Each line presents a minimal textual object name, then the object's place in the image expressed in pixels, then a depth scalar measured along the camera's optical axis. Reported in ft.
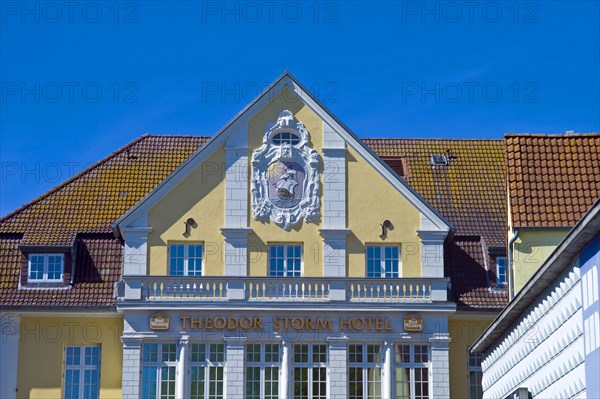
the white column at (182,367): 156.87
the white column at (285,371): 157.48
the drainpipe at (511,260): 136.62
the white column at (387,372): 158.20
